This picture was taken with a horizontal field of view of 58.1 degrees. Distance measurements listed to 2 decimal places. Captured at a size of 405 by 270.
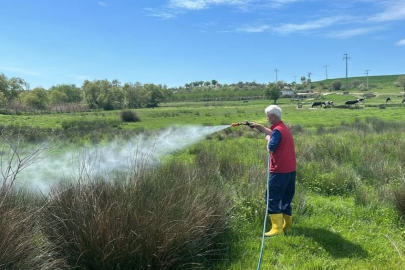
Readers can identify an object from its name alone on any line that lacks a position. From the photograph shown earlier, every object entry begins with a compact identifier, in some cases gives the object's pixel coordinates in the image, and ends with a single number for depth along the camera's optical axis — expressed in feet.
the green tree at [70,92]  336.45
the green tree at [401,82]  510.42
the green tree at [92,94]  300.98
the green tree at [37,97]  216.74
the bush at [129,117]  141.69
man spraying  20.81
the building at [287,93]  525.75
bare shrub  12.07
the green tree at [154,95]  359.83
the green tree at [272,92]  433.89
